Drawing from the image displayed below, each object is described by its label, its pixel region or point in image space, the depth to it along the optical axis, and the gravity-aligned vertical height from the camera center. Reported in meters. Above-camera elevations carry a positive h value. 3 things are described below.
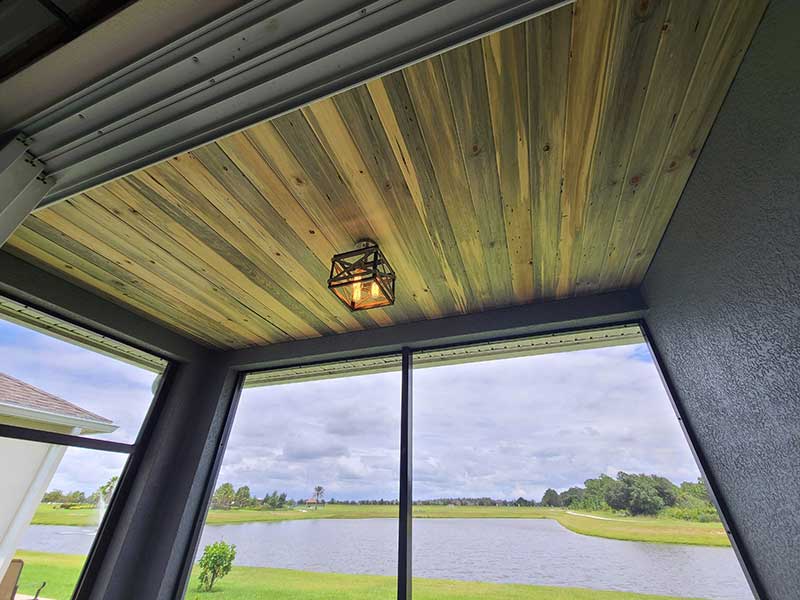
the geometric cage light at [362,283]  1.64 +0.94
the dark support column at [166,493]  2.38 +0.18
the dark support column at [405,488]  2.03 +0.20
